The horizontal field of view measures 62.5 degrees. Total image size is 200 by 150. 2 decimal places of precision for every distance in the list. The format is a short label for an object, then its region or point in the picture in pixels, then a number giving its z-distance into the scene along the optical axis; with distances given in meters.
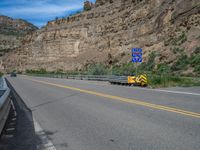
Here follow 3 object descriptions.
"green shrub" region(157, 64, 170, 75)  20.58
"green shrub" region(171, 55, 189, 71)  20.09
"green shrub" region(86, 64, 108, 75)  26.33
